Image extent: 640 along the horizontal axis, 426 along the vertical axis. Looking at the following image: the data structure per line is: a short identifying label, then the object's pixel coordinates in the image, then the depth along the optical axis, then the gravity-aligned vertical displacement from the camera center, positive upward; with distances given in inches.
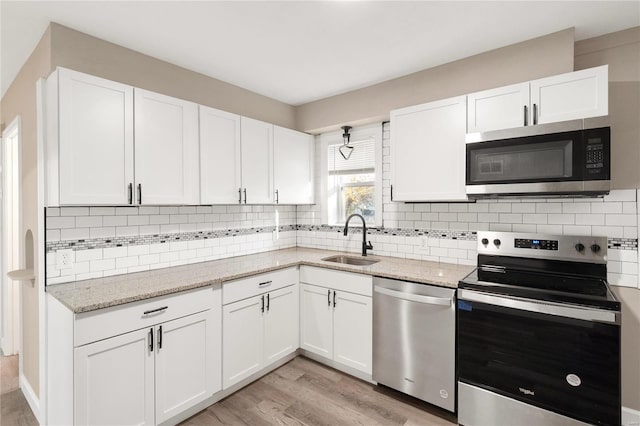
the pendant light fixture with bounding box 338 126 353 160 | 135.6 +28.5
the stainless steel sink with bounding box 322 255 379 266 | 122.6 -19.8
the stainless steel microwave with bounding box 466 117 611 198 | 73.1 +12.7
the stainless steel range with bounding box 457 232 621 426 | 65.0 -29.4
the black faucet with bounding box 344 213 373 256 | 124.6 -10.6
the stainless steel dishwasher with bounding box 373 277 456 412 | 83.7 -36.7
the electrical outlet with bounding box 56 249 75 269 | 81.5 -12.5
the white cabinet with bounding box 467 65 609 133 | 75.4 +28.4
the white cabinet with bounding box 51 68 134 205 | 73.2 +17.5
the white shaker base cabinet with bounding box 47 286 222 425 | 65.2 -34.8
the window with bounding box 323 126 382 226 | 130.0 +14.2
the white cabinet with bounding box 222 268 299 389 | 92.8 -36.1
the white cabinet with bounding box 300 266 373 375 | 100.5 -36.0
